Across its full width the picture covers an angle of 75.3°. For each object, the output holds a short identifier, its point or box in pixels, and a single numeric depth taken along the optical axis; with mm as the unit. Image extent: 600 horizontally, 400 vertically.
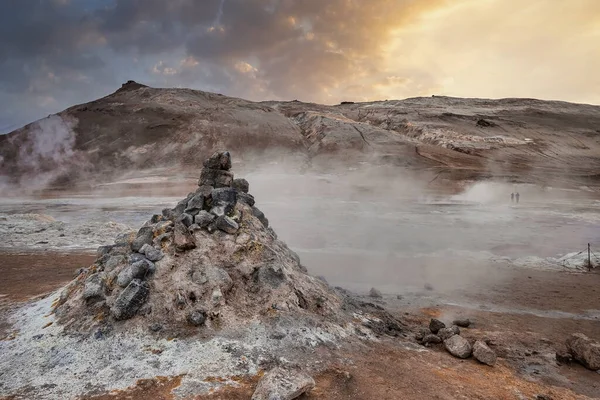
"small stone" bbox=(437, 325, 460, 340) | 5281
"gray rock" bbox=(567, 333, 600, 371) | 4785
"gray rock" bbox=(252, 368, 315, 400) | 3486
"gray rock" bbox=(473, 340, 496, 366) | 4703
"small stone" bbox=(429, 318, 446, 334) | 5602
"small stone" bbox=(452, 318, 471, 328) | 6119
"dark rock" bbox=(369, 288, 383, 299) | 7469
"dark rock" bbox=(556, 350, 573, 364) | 4961
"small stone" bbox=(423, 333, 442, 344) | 5215
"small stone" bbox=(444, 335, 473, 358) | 4844
